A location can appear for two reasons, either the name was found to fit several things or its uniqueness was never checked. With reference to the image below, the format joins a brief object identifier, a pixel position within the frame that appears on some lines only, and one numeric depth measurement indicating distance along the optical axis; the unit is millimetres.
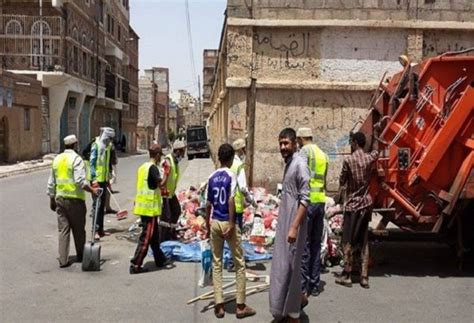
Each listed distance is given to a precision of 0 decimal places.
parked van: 39625
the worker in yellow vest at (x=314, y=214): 5605
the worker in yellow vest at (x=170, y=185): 7699
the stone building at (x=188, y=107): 104375
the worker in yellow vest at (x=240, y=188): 5879
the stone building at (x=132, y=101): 55344
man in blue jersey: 4977
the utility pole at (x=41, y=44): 30195
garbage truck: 6129
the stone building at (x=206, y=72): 66562
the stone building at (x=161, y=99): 78688
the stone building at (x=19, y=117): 24625
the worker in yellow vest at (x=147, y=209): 6477
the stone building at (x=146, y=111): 70312
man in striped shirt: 6039
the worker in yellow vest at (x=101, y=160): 9336
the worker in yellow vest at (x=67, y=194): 6742
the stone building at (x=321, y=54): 10578
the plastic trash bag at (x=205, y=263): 5816
